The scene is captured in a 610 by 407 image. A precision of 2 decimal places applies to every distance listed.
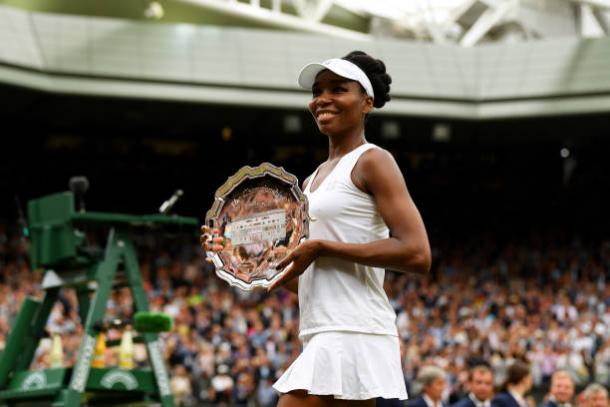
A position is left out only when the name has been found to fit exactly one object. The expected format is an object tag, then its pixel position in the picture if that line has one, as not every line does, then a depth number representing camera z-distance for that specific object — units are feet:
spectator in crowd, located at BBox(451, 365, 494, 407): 52.65
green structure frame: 52.11
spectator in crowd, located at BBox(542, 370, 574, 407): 55.47
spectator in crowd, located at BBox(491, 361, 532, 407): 51.16
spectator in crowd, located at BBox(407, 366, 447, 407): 53.36
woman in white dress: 22.11
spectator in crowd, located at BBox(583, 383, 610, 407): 55.72
